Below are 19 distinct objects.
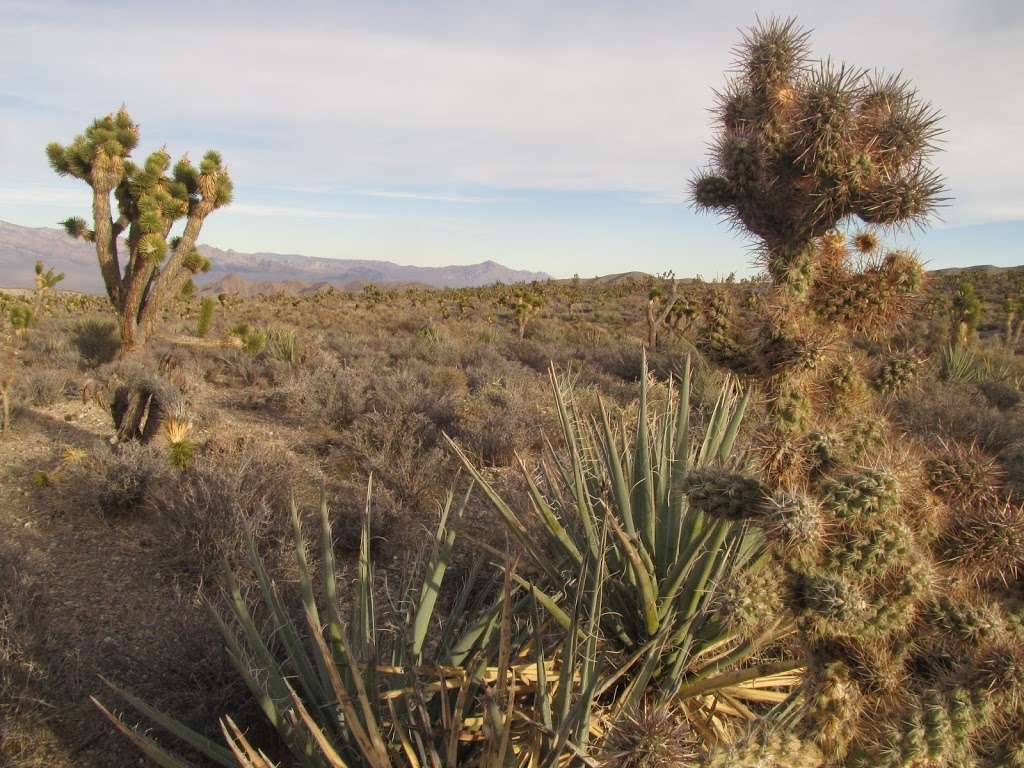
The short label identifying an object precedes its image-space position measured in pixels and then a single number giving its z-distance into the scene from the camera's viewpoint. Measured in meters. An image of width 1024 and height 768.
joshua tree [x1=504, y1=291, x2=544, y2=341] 22.22
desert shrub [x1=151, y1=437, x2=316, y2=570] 4.86
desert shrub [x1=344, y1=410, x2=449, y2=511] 6.38
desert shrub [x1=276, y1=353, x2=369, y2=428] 8.93
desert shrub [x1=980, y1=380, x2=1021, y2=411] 10.88
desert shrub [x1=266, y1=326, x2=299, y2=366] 12.92
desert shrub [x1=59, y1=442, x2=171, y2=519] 5.74
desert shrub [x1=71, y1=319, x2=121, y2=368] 12.75
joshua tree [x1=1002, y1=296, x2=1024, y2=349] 18.36
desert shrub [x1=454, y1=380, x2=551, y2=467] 7.55
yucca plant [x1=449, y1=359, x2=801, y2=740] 2.63
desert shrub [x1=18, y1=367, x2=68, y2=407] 9.53
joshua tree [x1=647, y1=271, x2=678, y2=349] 16.52
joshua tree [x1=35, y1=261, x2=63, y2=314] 21.11
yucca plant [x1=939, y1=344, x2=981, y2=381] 11.93
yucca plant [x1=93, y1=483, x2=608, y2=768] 2.11
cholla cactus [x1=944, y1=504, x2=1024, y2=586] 2.44
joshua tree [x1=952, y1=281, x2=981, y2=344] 16.44
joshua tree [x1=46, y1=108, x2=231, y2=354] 12.21
